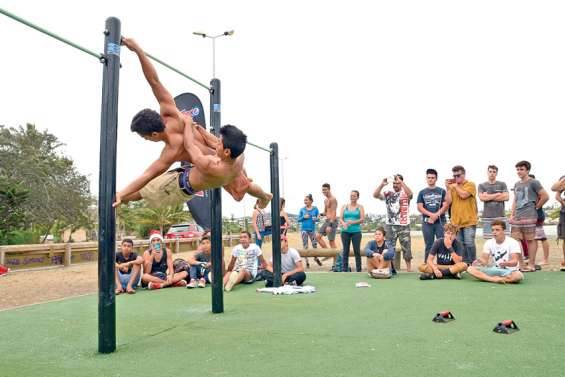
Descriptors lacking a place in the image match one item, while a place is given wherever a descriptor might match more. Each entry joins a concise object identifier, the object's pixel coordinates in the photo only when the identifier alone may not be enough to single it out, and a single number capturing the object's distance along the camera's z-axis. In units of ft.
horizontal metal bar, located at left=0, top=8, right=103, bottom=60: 9.64
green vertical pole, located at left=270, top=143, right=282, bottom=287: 21.34
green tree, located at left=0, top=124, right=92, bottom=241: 77.56
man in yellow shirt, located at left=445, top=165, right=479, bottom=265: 24.40
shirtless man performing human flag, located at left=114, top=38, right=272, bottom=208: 11.63
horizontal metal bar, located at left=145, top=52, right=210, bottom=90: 13.22
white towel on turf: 20.02
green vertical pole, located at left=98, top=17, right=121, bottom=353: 11.19
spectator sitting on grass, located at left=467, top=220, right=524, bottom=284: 20.51
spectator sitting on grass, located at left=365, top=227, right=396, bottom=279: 24.30
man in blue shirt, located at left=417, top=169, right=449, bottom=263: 25.23
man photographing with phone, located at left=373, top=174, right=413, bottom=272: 26.96
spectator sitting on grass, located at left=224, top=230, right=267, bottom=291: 24.10
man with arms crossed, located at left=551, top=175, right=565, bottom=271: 23.88
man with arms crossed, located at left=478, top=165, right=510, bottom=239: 24.59
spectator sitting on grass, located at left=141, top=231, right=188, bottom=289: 24.06
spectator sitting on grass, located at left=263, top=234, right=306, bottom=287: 22.98
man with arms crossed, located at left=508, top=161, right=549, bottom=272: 24.21
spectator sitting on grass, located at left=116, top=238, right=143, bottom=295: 22.84
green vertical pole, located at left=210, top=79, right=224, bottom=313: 15.88
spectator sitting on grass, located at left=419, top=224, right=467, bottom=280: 22.98
